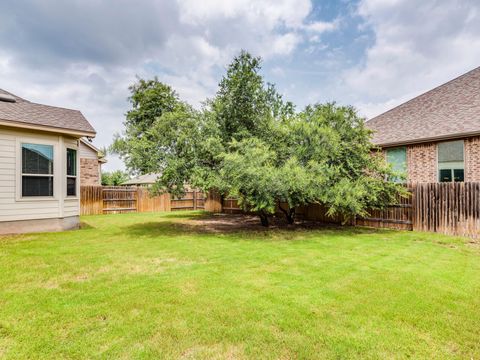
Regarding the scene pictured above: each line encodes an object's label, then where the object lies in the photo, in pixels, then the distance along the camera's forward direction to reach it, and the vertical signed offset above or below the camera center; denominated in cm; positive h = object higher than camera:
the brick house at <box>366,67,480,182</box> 1031 +209
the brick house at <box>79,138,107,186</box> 2081 +179
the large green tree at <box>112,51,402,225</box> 814 +118
